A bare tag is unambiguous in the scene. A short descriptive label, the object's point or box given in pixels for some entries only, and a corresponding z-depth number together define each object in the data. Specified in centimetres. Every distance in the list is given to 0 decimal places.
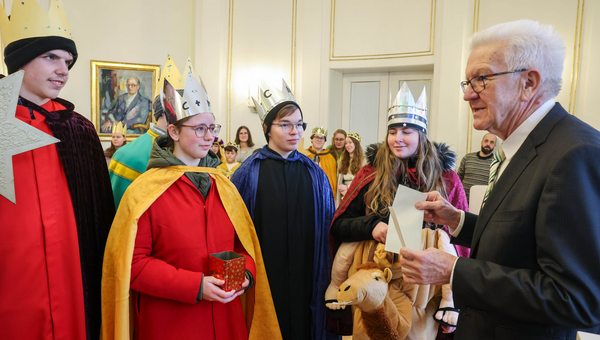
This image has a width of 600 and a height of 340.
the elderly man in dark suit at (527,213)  95
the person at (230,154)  660
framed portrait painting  746
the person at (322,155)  639
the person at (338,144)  659
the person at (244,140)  744
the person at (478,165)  535
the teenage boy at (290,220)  220
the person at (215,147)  576
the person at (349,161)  602
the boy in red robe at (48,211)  142
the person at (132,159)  239
